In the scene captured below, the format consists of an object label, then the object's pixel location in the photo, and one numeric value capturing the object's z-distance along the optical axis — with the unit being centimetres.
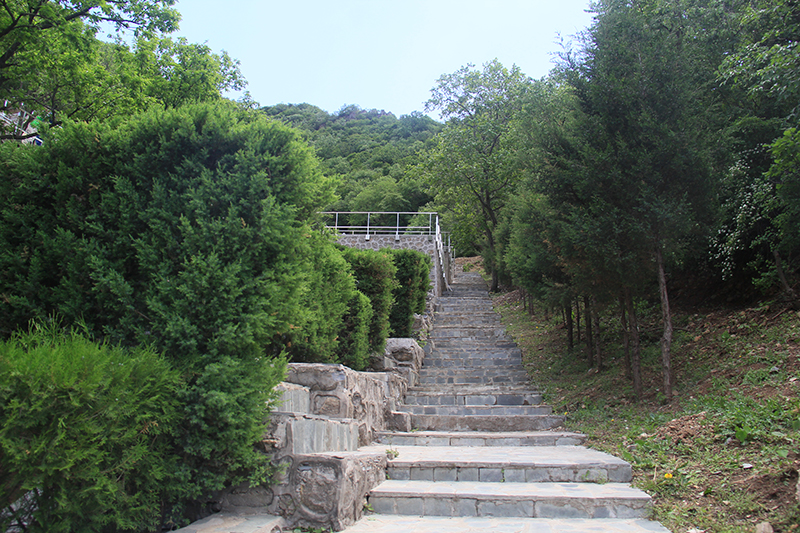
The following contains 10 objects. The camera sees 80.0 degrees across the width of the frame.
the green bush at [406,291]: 1000
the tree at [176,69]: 1070
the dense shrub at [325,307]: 485
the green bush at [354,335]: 639
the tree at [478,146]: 1788
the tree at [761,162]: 546
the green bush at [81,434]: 192
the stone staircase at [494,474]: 347
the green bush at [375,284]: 746
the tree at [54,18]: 723
